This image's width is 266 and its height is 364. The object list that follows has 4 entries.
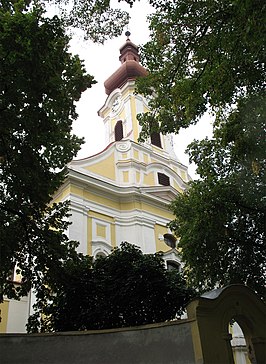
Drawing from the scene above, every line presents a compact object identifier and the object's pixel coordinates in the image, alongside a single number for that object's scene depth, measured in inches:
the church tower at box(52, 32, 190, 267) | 731.4
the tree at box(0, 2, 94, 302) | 283.4
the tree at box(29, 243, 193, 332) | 400.2
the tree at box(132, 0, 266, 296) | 294.4
